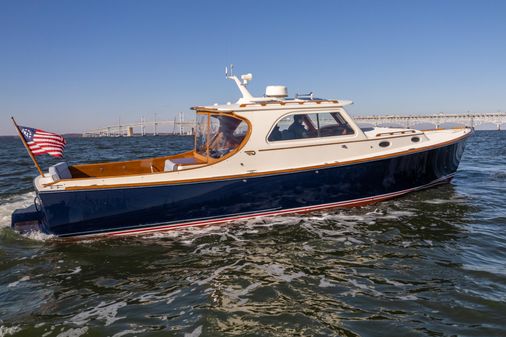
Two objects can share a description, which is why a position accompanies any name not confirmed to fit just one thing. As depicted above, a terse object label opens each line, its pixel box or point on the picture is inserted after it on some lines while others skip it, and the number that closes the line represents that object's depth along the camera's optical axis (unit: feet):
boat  24.77
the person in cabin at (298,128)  29.19
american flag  23.95
